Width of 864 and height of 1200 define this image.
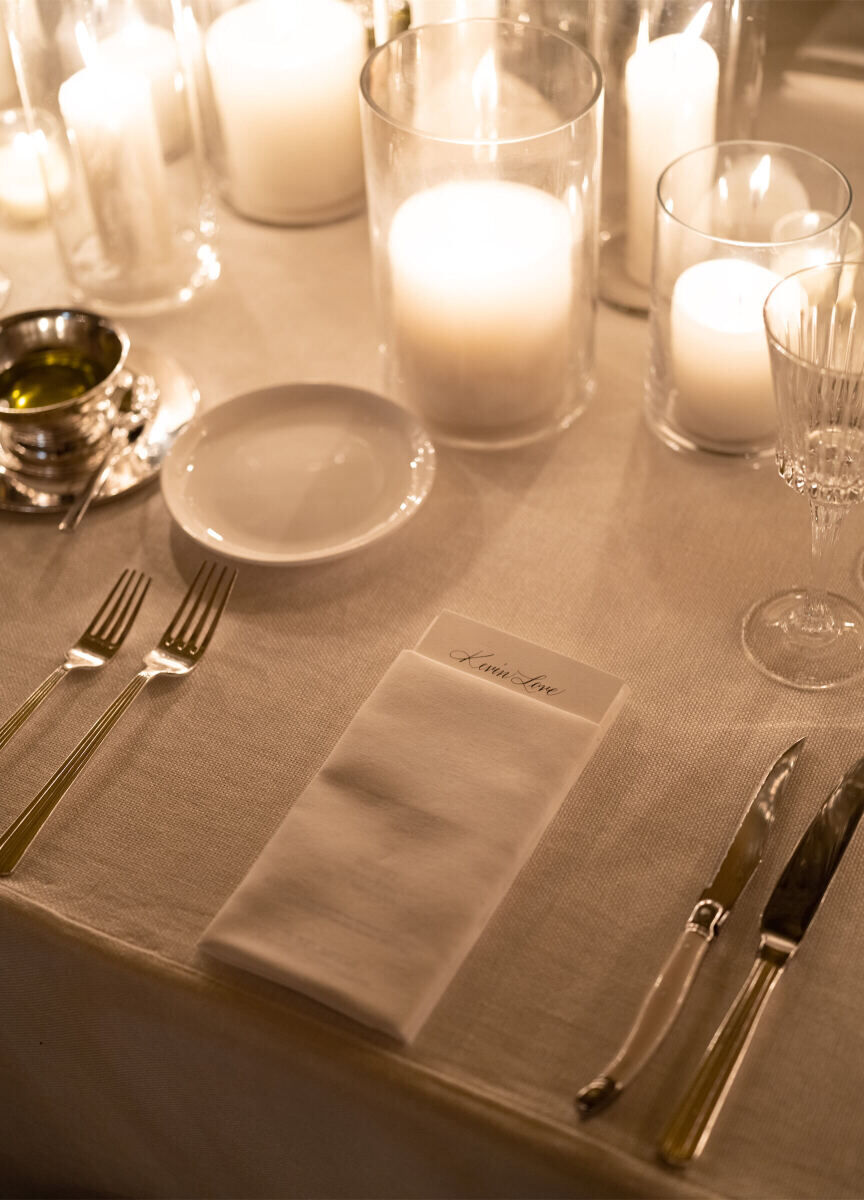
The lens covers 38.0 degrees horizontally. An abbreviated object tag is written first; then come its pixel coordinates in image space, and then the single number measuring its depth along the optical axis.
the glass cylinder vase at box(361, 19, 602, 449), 0.85
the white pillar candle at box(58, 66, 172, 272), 1.02
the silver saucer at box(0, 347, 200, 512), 0.90
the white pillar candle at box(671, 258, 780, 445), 0.86
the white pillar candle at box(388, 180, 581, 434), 0.87
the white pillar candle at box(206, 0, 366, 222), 1.09
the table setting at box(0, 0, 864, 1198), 0.60
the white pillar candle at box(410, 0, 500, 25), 1.00
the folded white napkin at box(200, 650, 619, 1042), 0.61
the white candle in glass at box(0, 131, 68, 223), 1.18
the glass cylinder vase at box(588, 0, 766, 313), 0.97
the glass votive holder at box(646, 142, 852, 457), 0.86
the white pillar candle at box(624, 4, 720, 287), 0.97
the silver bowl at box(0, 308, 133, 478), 0.88
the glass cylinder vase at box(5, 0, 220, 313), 1.01
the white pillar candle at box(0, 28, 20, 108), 1.28
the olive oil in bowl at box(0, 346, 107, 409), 0.92
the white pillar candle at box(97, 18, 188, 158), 1.03
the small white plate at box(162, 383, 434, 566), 0.85
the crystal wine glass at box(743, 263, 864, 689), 0.69
